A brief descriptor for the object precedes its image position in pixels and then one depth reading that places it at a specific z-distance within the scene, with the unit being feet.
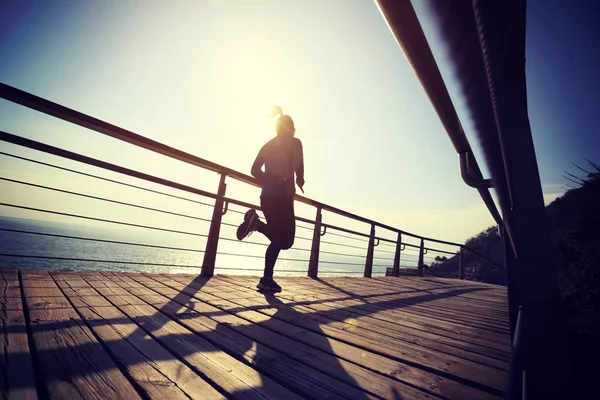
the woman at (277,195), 9.65
